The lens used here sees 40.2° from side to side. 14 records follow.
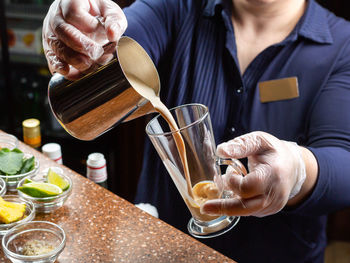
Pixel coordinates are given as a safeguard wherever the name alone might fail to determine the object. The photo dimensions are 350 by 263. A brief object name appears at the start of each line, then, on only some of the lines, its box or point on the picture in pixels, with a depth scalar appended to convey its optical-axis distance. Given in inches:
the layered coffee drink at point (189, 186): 39.8
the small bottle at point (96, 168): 55.6
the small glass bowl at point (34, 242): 40.4
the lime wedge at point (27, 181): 49.4
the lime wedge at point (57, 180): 49.9
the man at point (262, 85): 48.4
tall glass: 37.9
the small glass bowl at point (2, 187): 47.8
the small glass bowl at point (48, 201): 47.6
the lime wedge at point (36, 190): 47.6
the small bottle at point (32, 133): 61.0
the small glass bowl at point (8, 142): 56.5
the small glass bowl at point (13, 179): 50.3
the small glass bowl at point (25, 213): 43.8
